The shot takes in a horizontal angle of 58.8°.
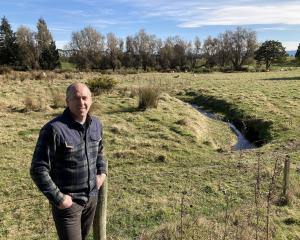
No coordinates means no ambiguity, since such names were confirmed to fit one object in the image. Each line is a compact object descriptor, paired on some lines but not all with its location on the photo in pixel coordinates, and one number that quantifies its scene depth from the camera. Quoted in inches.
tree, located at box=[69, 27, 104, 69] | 1720.2
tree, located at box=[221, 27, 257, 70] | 1912.9
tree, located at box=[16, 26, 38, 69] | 1522.6
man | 91.2
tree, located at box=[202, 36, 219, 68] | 1952.5
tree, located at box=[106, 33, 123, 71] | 1719.7
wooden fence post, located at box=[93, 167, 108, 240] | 114.5
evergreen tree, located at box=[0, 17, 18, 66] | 1527.9
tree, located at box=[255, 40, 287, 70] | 1761.9
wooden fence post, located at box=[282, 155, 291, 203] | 198.3
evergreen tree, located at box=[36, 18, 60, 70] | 1519.0
